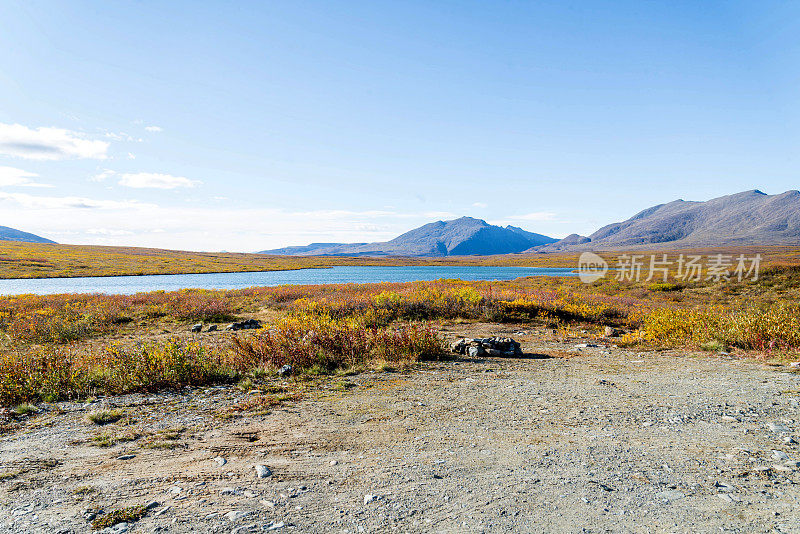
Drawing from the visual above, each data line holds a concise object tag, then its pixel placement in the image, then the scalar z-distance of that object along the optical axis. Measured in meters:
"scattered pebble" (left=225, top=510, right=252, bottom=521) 4.04
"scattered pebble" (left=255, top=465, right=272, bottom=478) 4.98
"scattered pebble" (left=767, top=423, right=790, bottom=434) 6.02
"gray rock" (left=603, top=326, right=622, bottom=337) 16.75
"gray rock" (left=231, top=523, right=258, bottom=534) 3.81
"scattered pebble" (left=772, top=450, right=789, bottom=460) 5.18
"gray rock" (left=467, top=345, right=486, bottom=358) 12.44
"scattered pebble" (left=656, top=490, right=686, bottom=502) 4.31
